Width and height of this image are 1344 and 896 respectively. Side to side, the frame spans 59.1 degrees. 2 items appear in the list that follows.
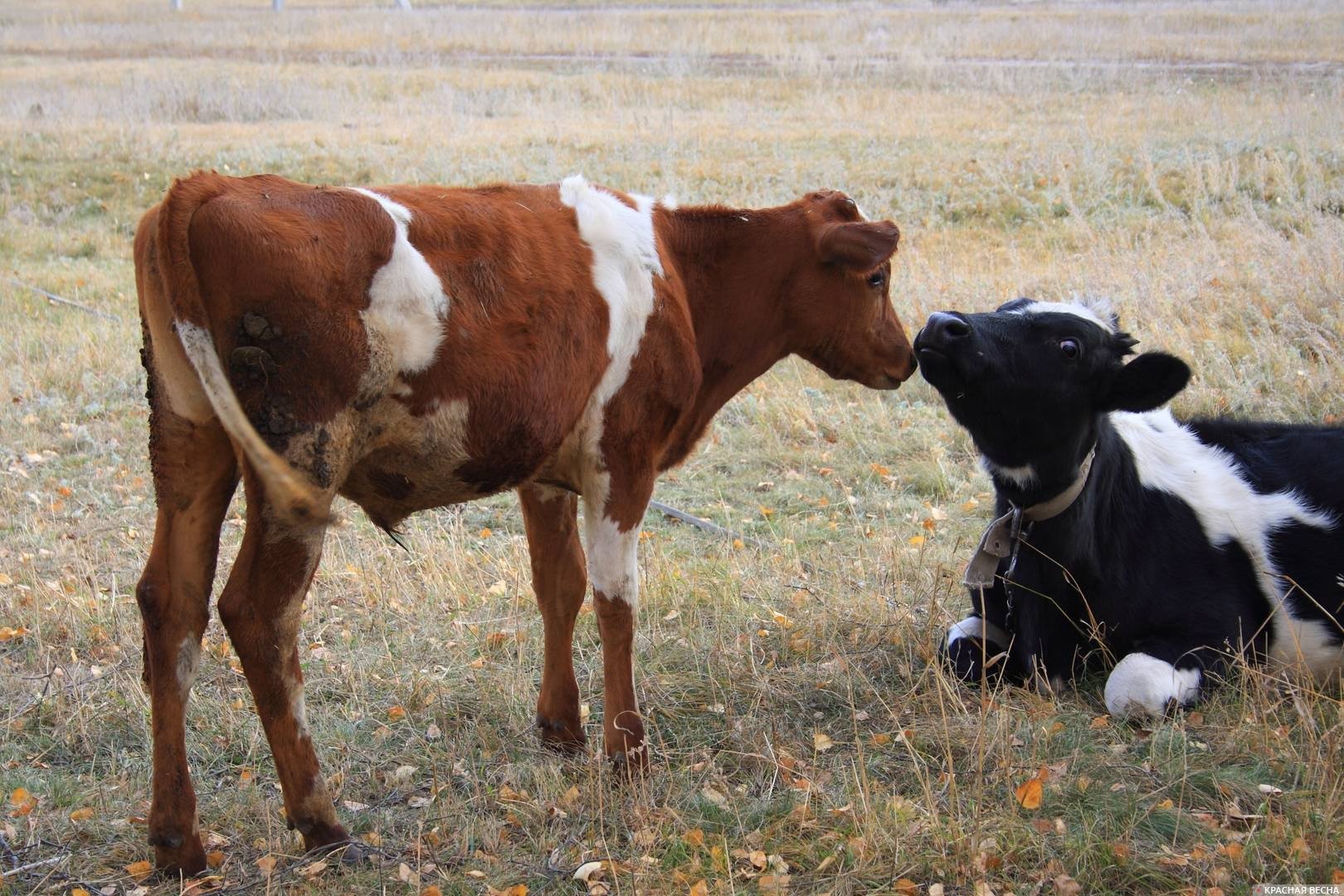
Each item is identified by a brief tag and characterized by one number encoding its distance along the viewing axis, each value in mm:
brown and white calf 3242
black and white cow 4398
